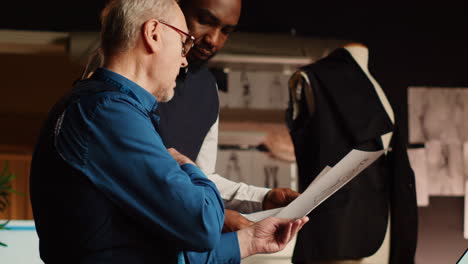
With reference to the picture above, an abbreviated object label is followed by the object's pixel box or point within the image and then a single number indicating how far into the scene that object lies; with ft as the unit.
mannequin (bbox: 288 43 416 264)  12.59
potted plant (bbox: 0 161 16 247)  9.67
